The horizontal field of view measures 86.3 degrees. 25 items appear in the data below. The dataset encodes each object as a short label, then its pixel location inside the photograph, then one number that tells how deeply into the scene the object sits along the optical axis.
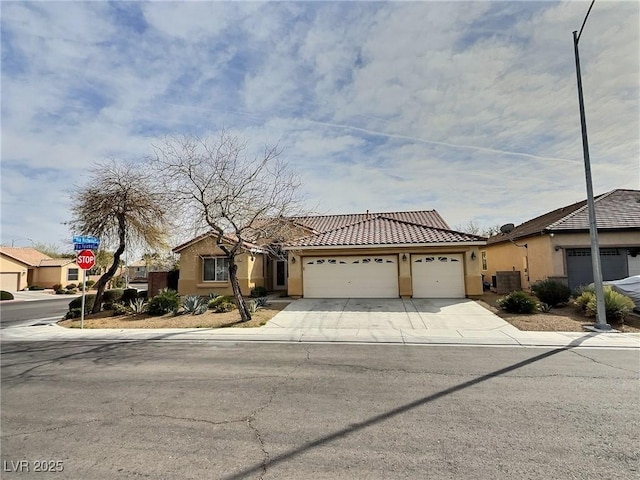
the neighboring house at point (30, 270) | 36.28
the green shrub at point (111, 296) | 17.80
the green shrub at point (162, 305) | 15.40
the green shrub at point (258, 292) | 20.37
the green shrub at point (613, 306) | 11.71
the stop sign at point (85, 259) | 14.28
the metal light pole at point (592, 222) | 10.96
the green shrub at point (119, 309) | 16.22
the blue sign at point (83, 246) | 14.33
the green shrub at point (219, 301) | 16.17
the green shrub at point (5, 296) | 28.94
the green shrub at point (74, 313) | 15.92
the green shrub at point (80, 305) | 16.39
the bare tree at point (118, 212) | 16.14
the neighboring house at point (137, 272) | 52.59
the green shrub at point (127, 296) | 17.69
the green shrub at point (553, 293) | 14.36
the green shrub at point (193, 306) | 15.30
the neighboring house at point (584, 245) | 16.88
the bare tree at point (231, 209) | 13.66
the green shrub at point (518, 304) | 13.51
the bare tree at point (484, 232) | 46.91
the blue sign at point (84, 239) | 14.12
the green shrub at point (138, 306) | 15.74
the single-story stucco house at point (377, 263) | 18.14
